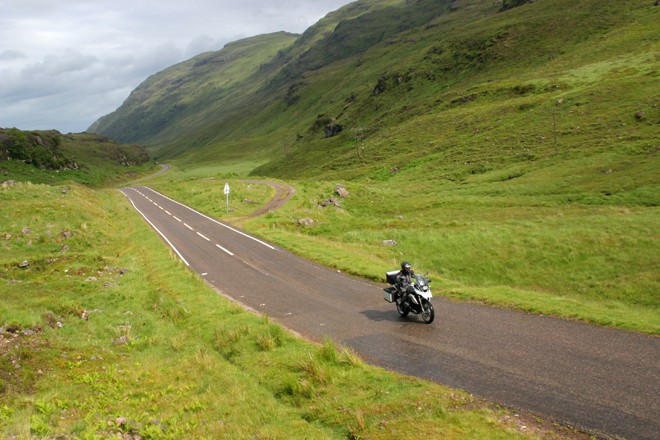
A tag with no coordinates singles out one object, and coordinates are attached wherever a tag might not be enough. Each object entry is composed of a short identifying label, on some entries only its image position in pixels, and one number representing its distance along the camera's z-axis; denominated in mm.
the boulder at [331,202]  45844
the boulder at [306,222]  38344
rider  14898
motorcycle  14344
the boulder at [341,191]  49438
